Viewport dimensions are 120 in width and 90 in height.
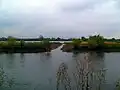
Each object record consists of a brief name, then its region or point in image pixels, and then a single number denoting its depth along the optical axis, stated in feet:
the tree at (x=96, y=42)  115.28
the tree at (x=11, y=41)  109.37
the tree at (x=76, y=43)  117.61
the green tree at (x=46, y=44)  119.45
